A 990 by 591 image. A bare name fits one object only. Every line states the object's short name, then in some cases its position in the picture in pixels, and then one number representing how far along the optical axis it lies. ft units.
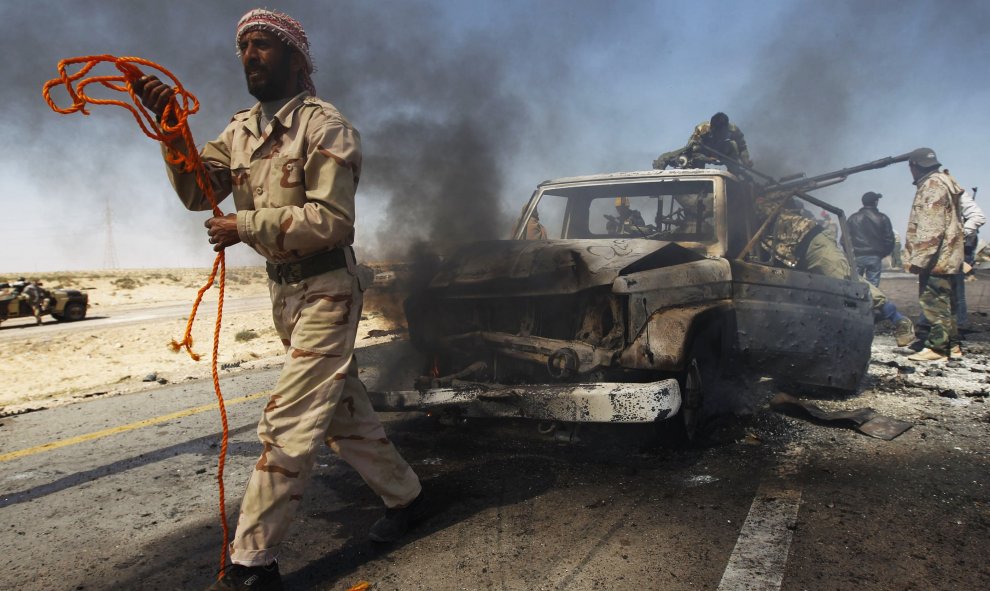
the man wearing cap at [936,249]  20.81
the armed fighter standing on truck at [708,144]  27.12
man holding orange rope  7.09
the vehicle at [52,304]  44.39
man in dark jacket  31.78
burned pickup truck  10.30
